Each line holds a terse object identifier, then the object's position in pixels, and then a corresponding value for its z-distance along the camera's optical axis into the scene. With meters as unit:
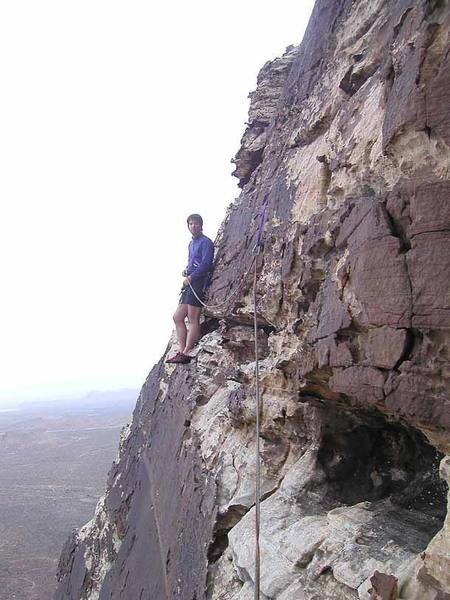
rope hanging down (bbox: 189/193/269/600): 7.48
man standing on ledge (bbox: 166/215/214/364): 9.55
